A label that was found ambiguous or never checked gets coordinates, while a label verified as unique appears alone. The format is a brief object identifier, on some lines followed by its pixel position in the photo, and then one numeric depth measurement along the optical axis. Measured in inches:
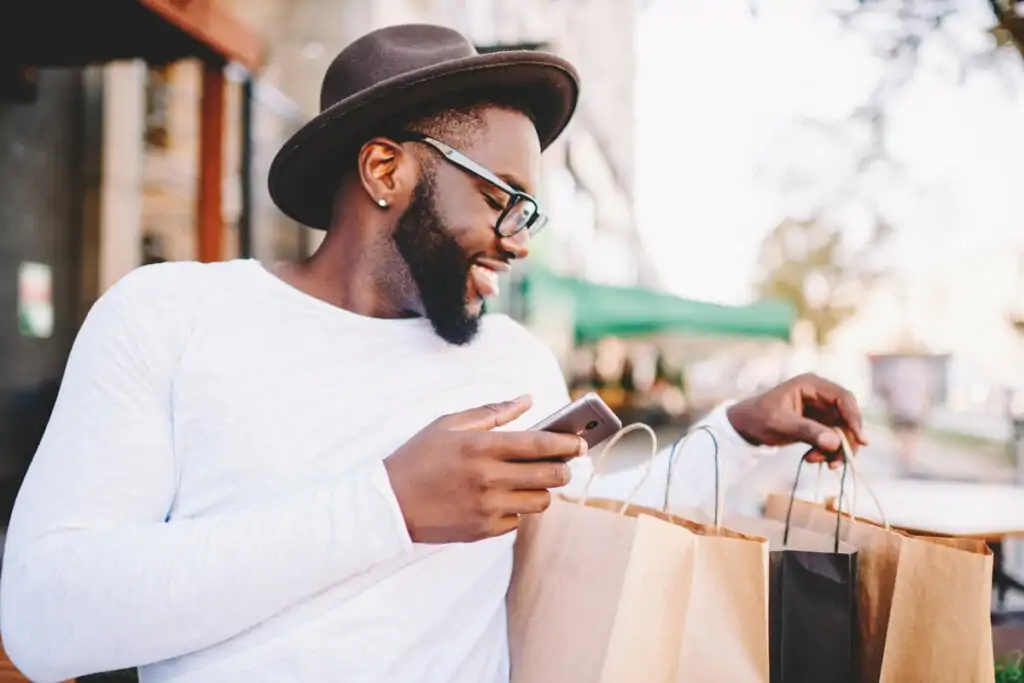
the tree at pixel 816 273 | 1034.7
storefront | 163.3
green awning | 453.7
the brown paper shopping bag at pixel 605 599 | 50.9
